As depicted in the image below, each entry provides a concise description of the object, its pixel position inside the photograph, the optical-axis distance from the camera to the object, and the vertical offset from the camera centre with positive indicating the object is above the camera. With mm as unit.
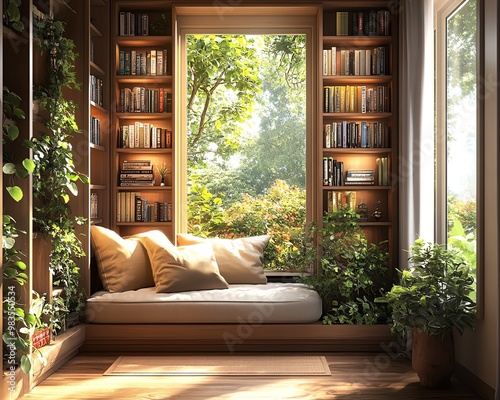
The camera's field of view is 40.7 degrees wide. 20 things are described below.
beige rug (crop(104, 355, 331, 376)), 4582 -1162
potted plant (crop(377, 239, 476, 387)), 4160 -698
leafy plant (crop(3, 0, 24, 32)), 3828 +1082
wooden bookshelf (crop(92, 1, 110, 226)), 5859 +735
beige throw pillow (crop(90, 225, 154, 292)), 5418 -483
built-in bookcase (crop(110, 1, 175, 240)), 5938 +806
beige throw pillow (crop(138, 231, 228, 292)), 5355 -527
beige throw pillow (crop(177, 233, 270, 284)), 5785 -484
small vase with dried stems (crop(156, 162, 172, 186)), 6016 +276
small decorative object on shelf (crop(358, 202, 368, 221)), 5941 -85
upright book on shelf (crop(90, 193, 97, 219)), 5633 -29
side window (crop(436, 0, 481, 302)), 4434 +517
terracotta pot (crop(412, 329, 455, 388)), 4191 -991
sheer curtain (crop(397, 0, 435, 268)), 5090 +566
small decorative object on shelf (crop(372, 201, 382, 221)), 5930 -111
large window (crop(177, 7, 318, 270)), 6156 +615
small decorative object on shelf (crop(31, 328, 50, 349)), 4254 -876
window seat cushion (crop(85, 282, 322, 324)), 5160 -822
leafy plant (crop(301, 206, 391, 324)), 5414 -583
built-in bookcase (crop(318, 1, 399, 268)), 5848 +831
